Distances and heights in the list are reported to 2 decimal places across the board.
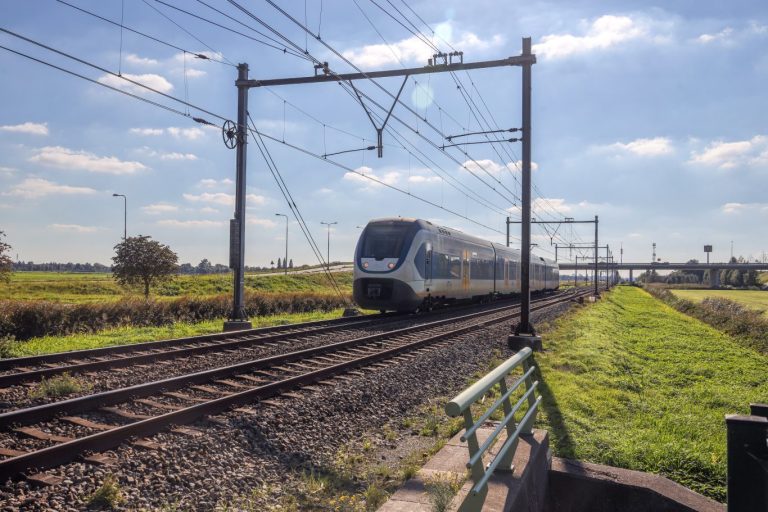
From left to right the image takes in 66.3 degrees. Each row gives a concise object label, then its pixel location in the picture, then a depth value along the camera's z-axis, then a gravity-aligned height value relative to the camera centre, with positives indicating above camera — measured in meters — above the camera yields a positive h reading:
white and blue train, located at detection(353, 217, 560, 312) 20.45 +0.35
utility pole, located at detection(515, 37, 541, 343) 13.90 +1.88
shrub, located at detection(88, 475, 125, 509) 4.27 -1.68
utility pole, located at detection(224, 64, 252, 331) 16.98 +2.19
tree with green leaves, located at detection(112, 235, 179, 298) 31.22 +0.49
